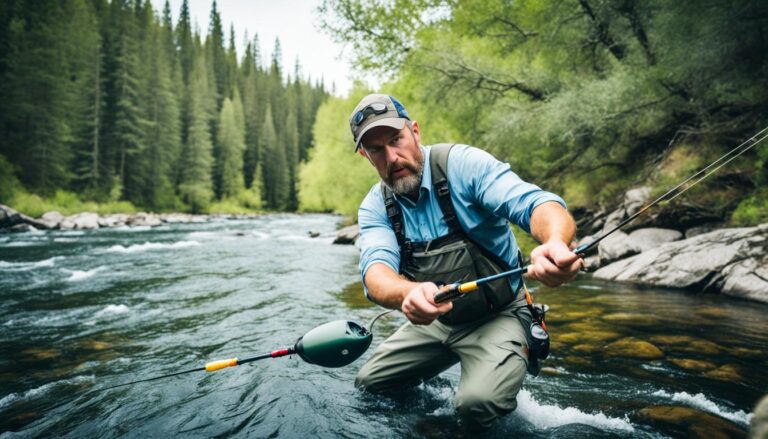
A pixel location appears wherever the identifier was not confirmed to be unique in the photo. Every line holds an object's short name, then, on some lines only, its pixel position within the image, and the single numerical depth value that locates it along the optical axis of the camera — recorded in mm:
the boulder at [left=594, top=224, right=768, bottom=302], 5719
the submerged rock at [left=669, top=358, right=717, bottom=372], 3657
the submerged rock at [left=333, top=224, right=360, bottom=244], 17422
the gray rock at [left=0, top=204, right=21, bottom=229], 20234
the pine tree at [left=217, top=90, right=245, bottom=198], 50938
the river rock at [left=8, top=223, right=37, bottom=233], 19547
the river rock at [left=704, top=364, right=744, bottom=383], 3416
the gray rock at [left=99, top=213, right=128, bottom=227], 25331
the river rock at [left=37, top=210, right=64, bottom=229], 22256
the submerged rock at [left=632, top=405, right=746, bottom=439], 2602
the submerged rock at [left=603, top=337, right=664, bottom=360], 4043
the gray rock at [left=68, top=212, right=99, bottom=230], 23234
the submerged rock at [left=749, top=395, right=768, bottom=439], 1021
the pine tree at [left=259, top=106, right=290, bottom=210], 60625
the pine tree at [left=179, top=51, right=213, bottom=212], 43562
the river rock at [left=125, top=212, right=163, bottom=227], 27391
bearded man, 2477
